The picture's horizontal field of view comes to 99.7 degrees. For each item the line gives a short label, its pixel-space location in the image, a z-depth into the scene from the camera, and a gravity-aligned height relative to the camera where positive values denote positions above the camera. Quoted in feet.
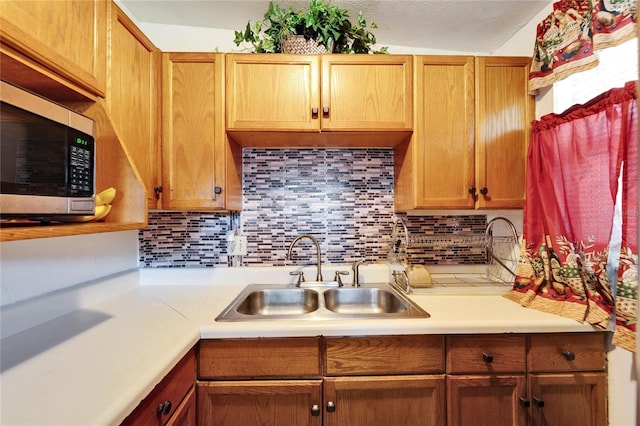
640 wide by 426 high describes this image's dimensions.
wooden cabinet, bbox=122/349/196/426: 2.33 -1.82
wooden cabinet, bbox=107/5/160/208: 3.46 +1.68
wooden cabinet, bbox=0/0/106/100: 2.19 +1.61
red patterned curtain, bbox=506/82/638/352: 3.15 -0.01
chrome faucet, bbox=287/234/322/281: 5.08 -0.79
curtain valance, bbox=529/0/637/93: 3.23 +2.40
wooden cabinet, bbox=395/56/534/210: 4.56 +1.34
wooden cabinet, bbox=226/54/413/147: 4.44 +1.99
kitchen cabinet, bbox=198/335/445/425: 3.34 -2.09
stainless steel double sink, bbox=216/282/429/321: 4.79 -1.54
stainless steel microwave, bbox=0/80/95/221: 2.00 +0.47
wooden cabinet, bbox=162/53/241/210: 4.41 +1.40
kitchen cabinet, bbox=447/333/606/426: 3.43 -2.10
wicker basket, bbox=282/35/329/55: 4.53 +2.82
